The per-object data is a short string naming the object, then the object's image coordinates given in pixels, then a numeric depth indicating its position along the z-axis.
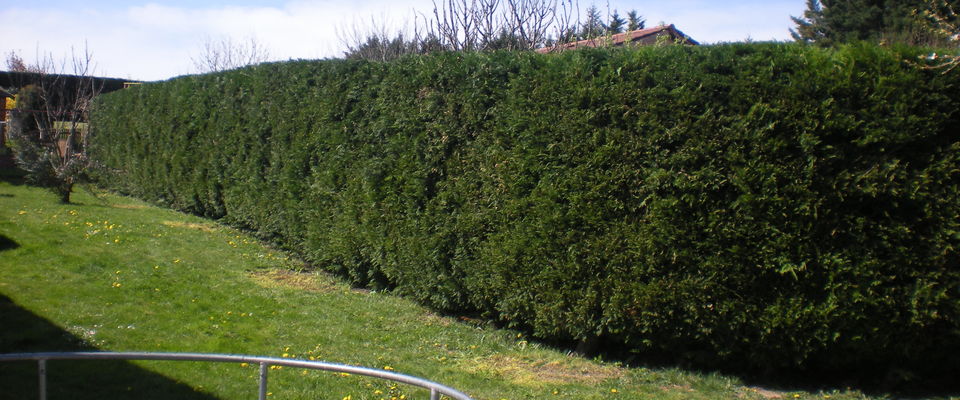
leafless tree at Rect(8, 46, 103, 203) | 15.08
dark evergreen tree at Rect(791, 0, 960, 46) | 19.76
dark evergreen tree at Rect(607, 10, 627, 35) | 25.78
